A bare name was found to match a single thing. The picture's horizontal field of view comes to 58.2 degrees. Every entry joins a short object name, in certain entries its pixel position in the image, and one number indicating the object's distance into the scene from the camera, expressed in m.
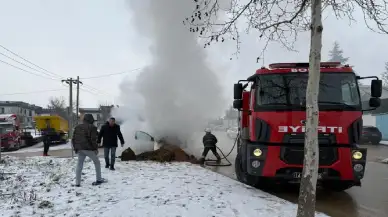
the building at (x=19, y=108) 82.56
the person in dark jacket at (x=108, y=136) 10.73
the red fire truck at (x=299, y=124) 6.98
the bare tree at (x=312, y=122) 4.44
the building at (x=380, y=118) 32.56
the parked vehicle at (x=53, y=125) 33.03
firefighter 14.66
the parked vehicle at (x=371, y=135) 26.95
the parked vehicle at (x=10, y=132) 26.33
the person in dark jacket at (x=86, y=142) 7.82
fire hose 13.87
